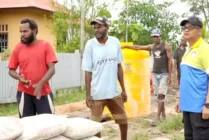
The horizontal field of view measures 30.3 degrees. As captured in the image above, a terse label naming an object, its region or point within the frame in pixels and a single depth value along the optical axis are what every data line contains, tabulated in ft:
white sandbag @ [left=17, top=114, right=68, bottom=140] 10.66
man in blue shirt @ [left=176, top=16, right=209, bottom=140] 11.76
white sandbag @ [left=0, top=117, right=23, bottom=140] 9.89
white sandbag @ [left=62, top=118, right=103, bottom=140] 12.05
